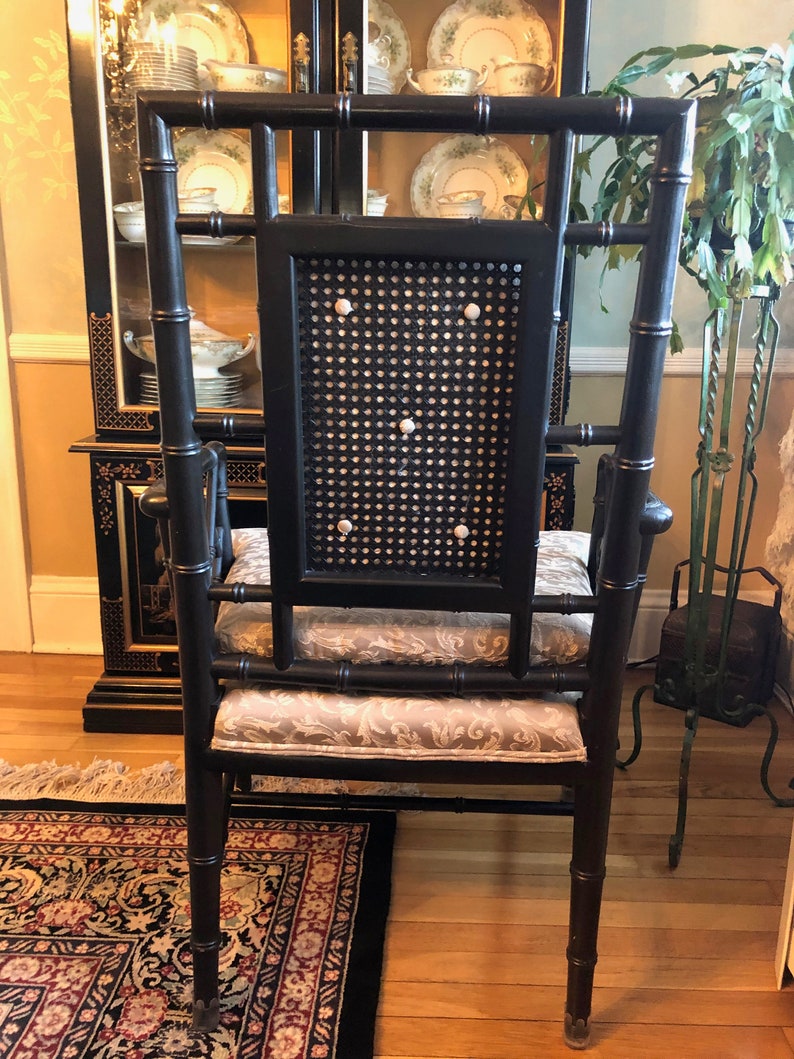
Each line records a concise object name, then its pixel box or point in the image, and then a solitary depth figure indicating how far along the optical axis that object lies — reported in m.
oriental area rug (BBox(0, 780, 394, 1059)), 1.17
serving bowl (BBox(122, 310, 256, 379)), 1.90
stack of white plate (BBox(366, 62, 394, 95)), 1.78
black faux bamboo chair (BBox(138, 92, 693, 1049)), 0.85
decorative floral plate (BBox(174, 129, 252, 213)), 1.89
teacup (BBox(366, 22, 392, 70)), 1.80
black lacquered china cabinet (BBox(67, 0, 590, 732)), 1.71
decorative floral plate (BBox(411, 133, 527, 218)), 1.89
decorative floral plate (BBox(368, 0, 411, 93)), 1.80
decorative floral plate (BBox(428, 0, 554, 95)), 1.79
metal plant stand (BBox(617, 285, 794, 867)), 1.53
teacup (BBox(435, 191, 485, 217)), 1.86
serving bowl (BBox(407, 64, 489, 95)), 1.80
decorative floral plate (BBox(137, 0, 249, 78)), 1.79
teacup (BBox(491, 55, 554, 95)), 1.74
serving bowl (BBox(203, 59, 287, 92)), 1.76
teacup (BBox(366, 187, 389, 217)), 1.82
